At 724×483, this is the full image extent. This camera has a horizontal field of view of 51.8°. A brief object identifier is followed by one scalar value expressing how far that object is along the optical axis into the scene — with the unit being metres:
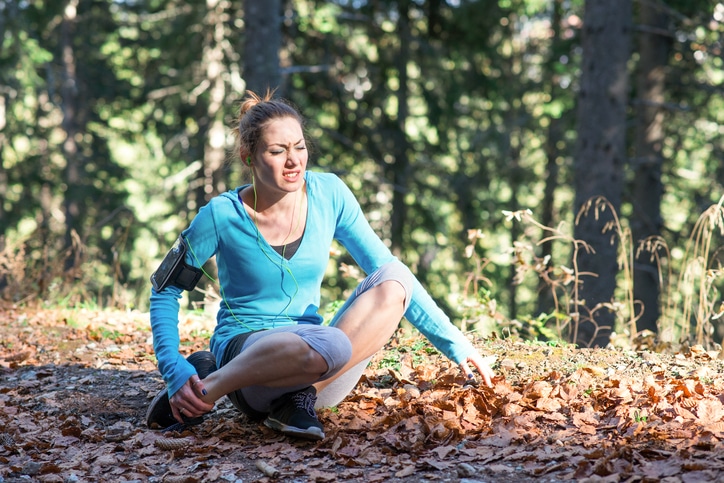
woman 3.27
